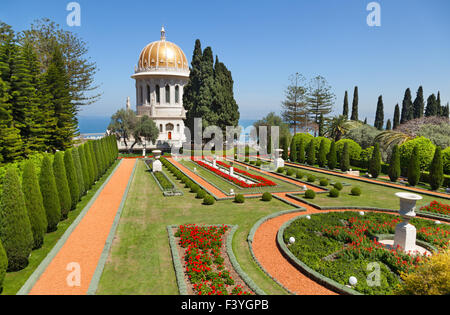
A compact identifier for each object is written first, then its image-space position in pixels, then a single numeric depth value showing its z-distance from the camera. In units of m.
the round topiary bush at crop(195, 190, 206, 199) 19.61
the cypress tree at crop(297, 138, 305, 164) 37.09
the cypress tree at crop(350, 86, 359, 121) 58.75
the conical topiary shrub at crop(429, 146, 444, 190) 22.20
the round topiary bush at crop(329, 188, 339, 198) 20.44
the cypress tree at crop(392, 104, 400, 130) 56.99
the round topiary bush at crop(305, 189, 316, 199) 19.72
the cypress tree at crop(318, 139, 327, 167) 33.91
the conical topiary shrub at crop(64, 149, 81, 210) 16.42
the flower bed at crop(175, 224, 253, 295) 8.79
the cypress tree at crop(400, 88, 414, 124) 58.22
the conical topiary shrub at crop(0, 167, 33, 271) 9.41
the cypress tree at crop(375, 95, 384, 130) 61.12
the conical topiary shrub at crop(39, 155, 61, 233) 12.78
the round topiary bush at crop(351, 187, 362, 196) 20.85
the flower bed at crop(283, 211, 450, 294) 9.56
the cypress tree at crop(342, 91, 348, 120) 60.47
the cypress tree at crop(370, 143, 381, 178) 27.44
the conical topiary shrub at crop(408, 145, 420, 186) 23.55
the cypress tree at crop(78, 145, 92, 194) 20.20
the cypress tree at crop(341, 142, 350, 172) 30.44
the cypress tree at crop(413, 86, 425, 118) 55.44
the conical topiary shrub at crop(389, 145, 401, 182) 25.52
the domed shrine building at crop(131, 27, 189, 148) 64.69
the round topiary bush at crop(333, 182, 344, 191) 22.00
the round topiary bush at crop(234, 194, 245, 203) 18.80
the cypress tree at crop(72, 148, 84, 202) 18.41
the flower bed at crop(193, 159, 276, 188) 23.09
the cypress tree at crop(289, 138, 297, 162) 38.44
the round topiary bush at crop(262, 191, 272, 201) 19.30
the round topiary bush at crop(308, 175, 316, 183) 24.73
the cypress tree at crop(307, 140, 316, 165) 35.41
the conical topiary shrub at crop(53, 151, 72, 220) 14.46
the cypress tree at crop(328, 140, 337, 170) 32.31
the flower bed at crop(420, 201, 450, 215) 16.40
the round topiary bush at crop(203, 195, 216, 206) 18.31
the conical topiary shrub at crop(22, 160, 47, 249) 10.99
